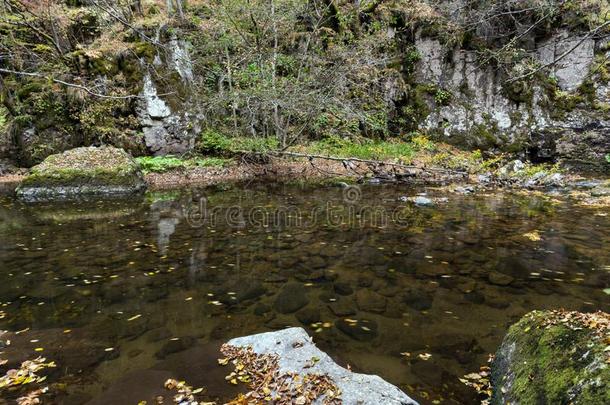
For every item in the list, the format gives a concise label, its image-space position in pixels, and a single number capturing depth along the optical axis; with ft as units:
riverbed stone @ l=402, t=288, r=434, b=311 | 13.73
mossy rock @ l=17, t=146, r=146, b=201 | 36.86
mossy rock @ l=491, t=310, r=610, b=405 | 6.07
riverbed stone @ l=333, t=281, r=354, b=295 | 15.03
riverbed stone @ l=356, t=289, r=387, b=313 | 13.71
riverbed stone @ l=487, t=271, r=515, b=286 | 15.44
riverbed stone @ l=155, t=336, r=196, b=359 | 11.04
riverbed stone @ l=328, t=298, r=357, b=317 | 13.47
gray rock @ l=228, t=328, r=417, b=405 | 7.91
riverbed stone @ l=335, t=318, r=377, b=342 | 11.94
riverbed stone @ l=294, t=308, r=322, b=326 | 12.90
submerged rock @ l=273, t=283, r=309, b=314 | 13.82
